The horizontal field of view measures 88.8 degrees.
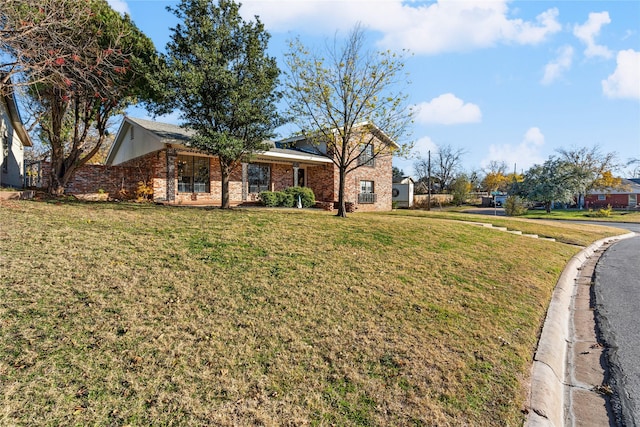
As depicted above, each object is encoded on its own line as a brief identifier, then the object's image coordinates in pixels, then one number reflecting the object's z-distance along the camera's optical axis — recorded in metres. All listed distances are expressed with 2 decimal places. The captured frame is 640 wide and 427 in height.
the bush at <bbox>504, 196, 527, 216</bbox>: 29.72
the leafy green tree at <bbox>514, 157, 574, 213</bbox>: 32.62
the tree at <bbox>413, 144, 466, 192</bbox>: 54.66
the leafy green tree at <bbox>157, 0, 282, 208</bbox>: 10.05
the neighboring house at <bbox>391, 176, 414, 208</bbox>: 38.10
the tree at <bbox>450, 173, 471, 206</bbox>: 42.09
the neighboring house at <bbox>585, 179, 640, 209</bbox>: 41.90
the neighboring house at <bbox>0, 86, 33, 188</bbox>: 11.80
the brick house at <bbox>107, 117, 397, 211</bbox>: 14.83
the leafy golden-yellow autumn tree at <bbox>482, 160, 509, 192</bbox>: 54.33
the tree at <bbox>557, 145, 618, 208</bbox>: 33.09
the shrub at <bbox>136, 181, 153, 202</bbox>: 14.19
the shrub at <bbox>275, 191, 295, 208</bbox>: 16.91
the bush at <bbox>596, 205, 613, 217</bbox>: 29.57
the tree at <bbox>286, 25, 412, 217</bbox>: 10.94
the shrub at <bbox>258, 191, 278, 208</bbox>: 16.31
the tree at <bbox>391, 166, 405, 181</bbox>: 62.22
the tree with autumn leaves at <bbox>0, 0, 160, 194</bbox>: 5.66
